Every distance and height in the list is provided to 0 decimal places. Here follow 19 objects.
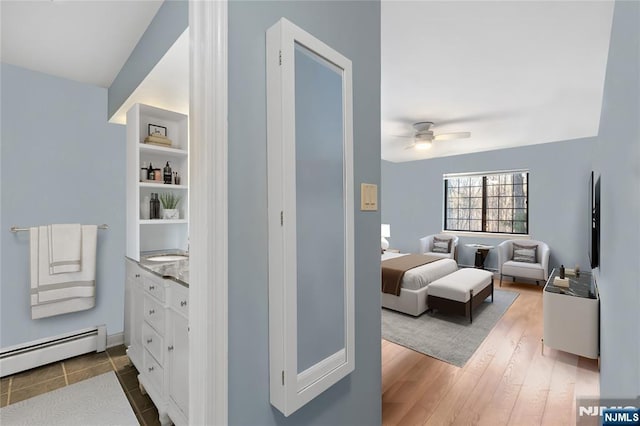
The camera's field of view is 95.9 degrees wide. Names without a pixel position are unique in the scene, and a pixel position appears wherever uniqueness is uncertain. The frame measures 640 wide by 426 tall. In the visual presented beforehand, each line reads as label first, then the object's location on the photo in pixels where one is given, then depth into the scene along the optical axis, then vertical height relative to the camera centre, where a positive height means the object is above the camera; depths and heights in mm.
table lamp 7039 -557
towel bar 2348 -168
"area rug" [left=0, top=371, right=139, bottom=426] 1851 -1353
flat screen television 2139 -175
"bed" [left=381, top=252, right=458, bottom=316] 3551 -1045
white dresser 2375 -932
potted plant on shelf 2582 +27
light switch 1450 +67
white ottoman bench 3369 -1003
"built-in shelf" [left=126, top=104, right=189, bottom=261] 2375 +281
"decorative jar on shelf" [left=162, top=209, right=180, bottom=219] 2576 -36
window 5613 +169
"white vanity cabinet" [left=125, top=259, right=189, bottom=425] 1548 -830
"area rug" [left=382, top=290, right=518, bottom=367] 2755 -1334
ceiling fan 4087 +1086
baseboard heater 2334 -1216
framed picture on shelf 2563 +719
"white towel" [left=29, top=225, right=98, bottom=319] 2396 -634
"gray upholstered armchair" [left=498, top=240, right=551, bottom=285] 4738 -856
